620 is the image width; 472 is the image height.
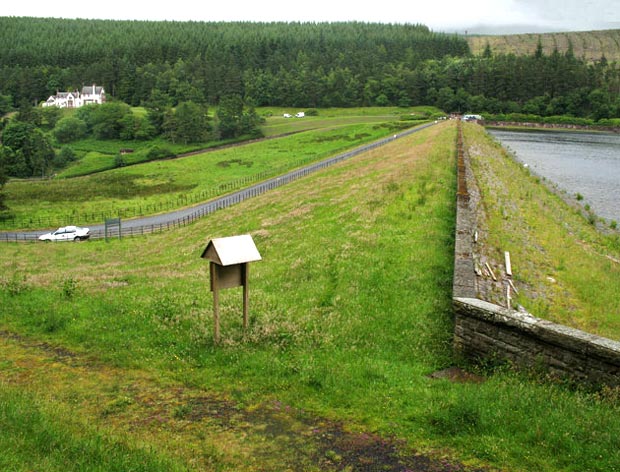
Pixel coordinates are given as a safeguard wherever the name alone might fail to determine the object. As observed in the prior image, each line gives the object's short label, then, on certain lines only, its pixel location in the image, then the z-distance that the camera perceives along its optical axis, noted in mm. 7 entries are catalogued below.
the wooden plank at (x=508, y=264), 17622
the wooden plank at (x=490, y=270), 16606
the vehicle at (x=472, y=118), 129425
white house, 163062
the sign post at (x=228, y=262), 11227
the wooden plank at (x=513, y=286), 16350
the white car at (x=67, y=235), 38594
